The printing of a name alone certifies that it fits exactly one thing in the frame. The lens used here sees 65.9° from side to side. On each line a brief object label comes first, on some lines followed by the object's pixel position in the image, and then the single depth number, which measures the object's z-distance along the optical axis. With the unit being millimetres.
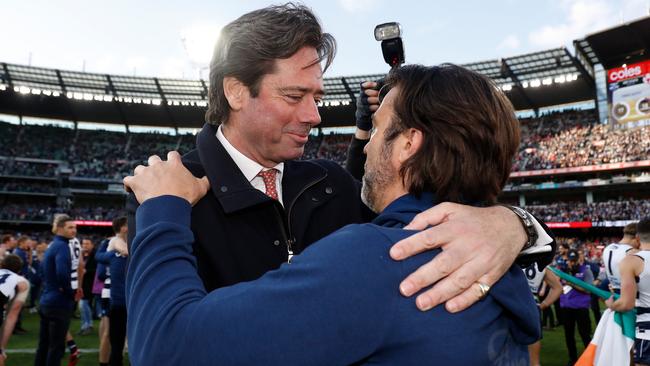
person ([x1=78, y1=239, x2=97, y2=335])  11086
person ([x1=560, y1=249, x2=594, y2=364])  8711
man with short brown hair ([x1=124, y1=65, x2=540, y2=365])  1101
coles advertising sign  34062
